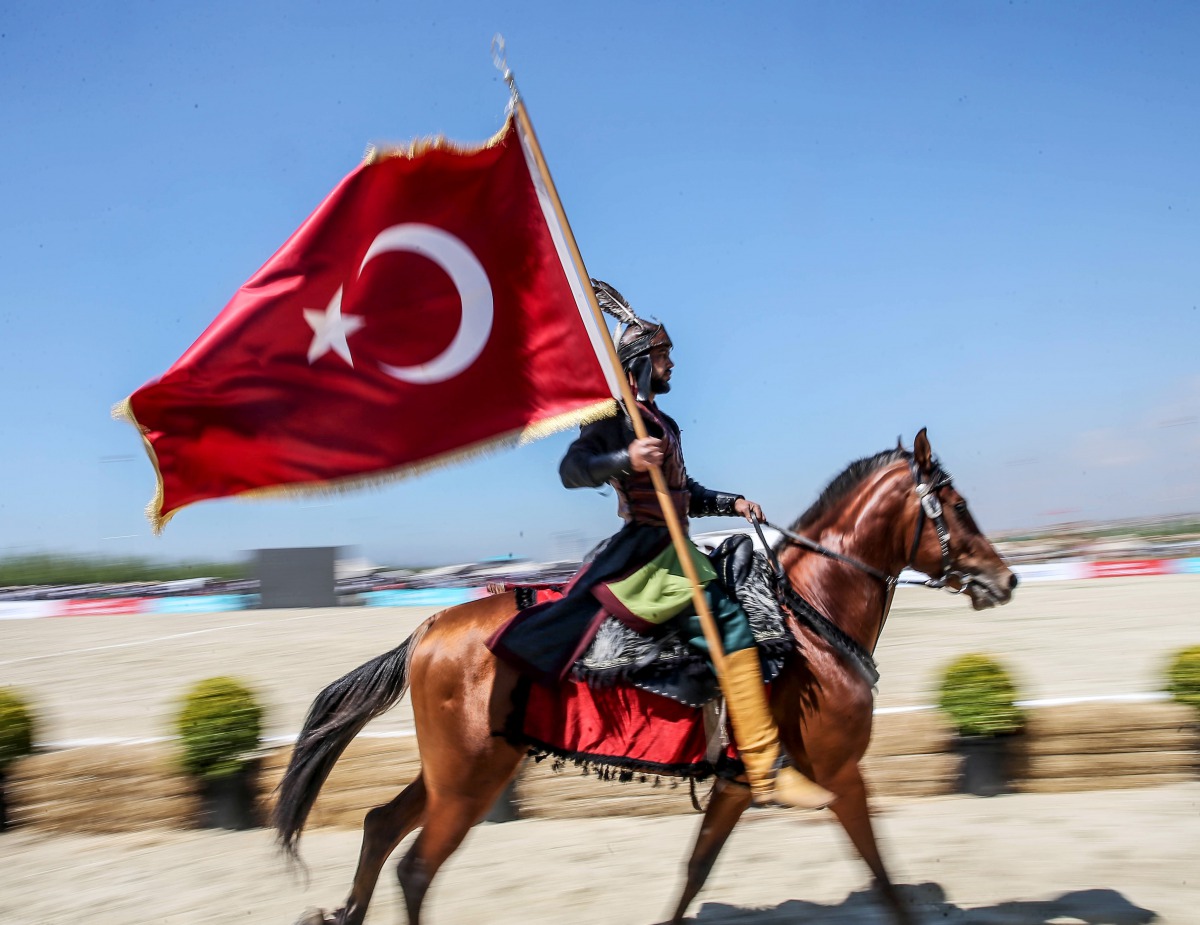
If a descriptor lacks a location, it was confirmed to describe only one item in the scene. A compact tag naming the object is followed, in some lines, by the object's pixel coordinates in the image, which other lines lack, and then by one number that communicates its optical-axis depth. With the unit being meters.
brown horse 4.10
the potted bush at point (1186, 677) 5.96
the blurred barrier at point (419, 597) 22.34
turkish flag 3.67
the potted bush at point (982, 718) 5.96
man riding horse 3.84
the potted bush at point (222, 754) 6.14
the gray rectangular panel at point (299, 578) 24.02
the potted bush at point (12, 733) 6.35
